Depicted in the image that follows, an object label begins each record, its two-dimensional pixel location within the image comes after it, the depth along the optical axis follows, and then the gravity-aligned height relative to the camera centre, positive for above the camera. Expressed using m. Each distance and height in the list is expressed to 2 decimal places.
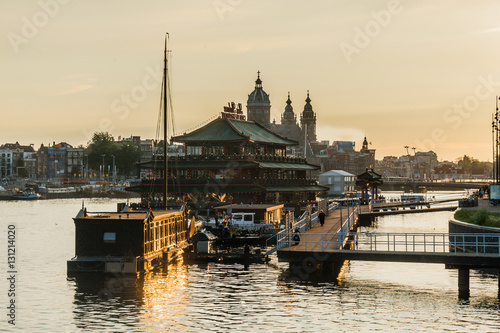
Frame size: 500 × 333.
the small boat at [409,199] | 172.80 -4.35
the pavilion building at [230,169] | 122.06 +1.83
